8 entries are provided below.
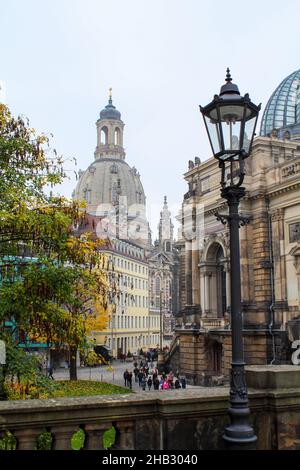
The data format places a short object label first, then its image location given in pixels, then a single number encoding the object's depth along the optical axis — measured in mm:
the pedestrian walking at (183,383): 36816
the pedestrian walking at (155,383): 37219
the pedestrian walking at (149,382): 37425
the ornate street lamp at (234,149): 6845
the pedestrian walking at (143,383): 38219
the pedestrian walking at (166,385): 34594
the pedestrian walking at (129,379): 38312
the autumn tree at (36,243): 13070
